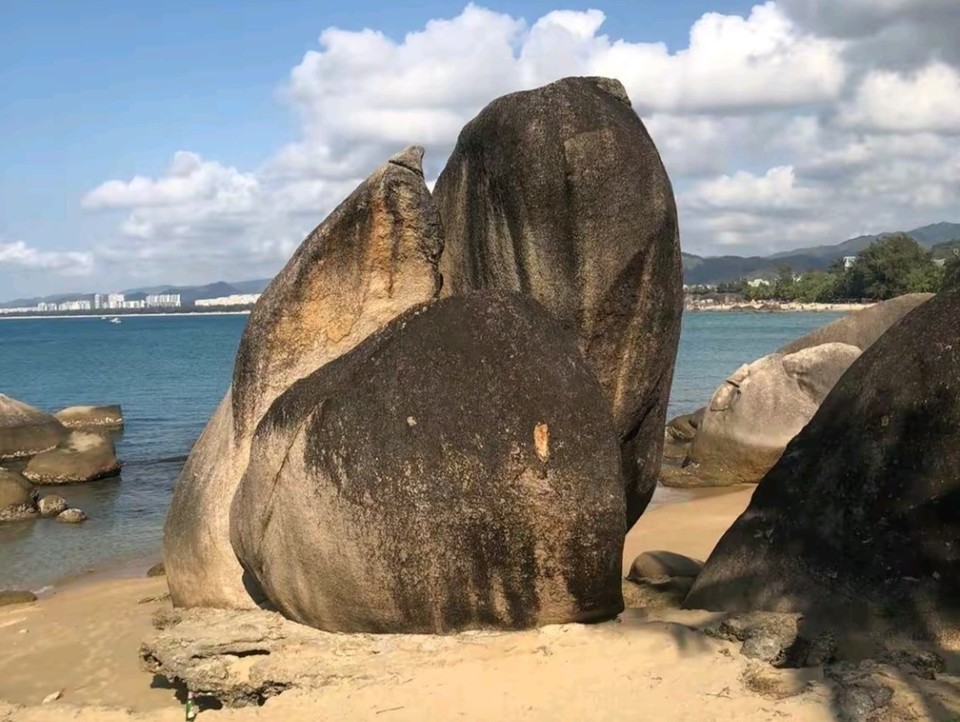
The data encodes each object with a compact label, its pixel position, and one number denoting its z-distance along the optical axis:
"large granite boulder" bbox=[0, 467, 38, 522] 16.22
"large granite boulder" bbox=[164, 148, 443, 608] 7.48
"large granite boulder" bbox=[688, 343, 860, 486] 15.29
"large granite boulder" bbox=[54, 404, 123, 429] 28.79
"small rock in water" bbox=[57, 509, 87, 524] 16.14
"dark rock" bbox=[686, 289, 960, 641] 5.82
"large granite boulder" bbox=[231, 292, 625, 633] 5.92
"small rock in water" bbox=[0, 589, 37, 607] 10.95
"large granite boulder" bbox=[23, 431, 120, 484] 19.98
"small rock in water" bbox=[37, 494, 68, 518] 16.53
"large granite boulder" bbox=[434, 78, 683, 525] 7.08
